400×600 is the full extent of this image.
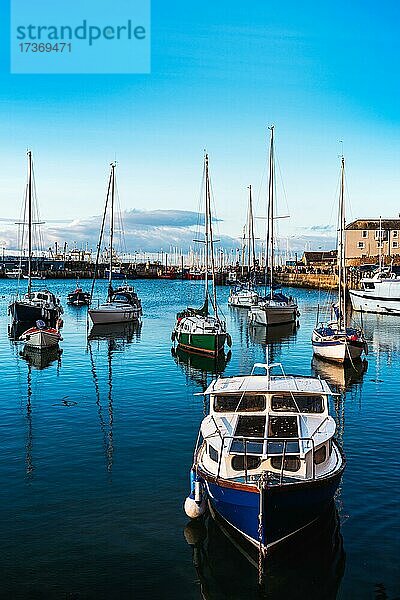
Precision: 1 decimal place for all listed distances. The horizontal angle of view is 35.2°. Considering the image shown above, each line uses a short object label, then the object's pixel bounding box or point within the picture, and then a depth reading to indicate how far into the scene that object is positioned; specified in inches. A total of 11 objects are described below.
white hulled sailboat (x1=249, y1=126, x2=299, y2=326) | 2536.9
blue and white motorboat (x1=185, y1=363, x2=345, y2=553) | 577.9
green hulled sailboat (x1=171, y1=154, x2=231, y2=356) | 1796.3
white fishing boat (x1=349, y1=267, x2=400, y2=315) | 3125.0
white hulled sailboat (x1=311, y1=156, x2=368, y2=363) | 1640.0
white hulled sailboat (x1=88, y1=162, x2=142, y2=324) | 2500.0
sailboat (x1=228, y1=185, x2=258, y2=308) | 3444.9
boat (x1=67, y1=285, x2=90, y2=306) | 3742.1
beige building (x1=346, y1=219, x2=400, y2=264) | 5669.3
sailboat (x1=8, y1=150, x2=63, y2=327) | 2394.2
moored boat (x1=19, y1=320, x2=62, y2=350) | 1881.2
